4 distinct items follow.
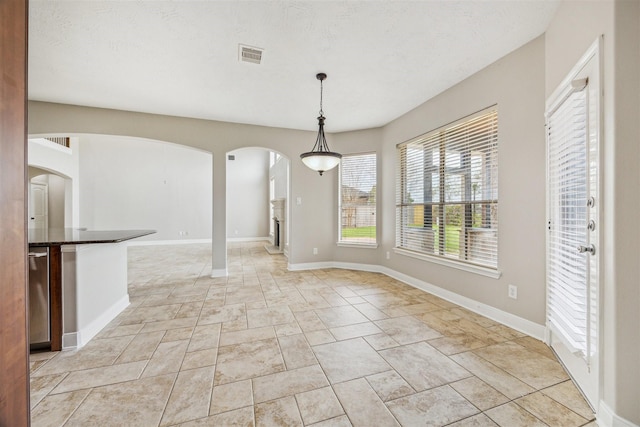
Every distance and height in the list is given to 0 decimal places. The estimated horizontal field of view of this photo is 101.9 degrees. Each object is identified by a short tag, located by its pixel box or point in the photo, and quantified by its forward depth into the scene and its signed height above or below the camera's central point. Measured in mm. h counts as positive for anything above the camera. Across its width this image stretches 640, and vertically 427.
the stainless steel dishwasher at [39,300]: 2119 -707
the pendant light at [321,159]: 3059 +656
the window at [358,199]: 4922 +271
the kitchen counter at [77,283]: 2164 -624
